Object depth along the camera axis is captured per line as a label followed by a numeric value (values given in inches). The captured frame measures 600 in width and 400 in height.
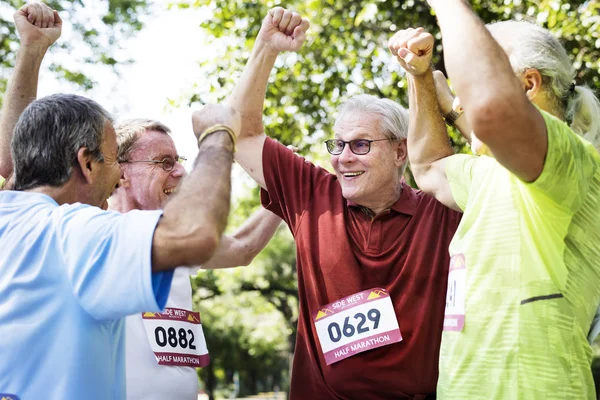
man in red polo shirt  134.6
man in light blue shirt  83.4
